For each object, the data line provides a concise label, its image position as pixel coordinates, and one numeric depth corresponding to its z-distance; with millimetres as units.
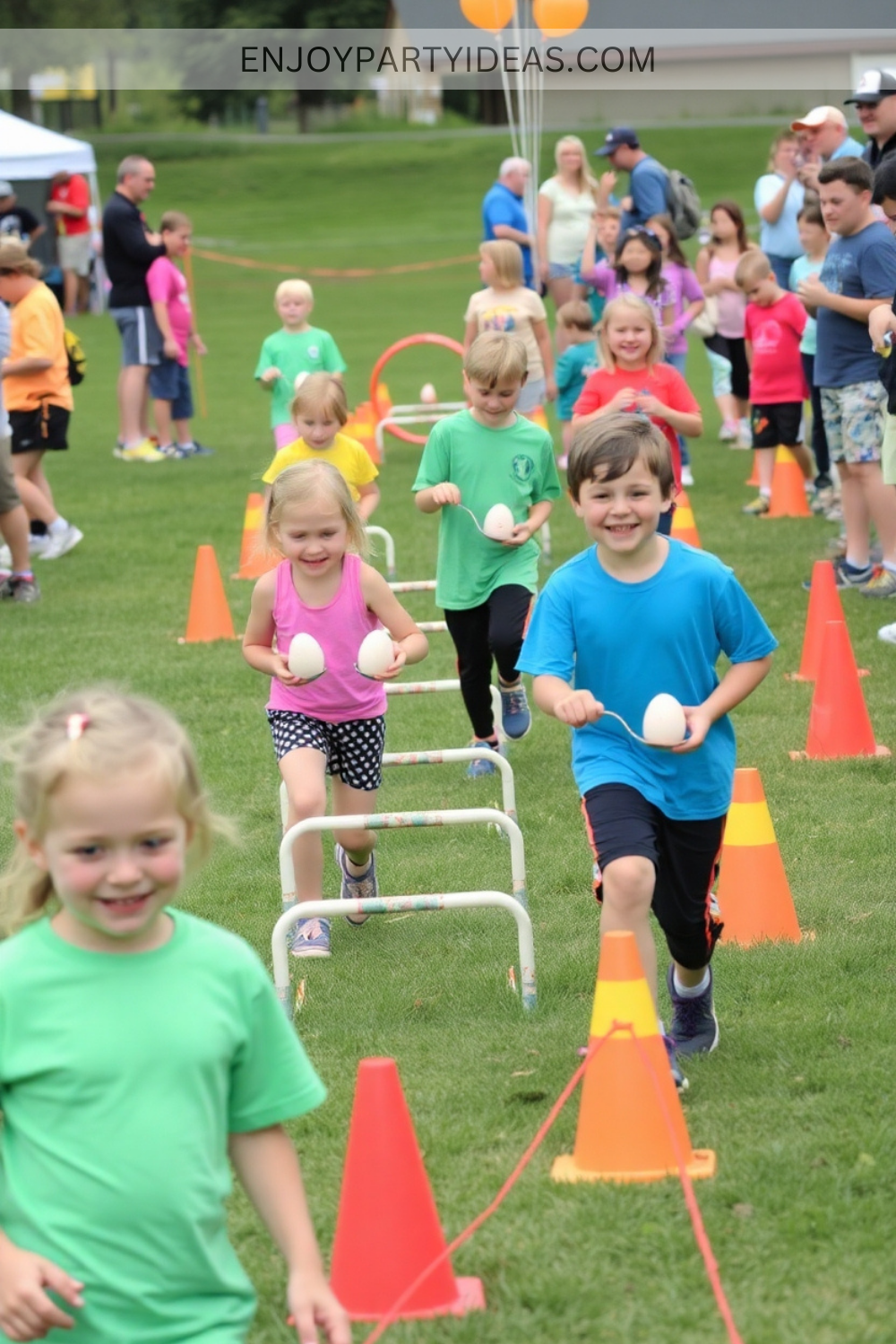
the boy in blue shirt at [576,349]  15030
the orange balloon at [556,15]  20005
